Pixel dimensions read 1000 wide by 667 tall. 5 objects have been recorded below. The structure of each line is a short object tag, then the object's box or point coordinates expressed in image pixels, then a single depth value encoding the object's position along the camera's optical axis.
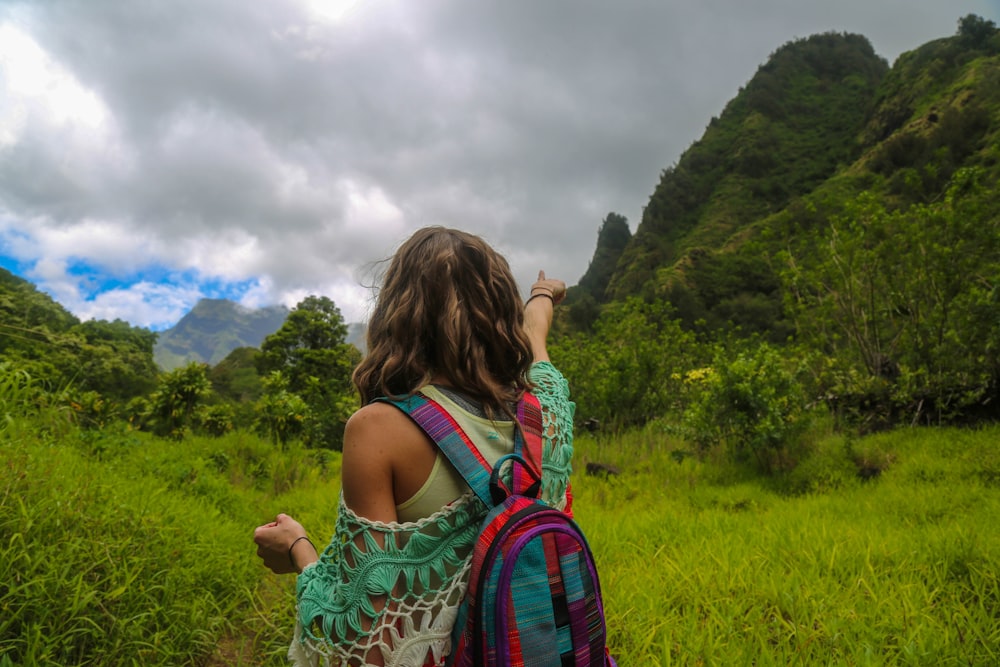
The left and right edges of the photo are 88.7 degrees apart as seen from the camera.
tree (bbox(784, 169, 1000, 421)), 5.29
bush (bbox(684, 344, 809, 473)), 5.02
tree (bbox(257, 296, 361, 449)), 19.75
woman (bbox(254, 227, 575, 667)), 0.90
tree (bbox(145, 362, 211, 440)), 7.24
